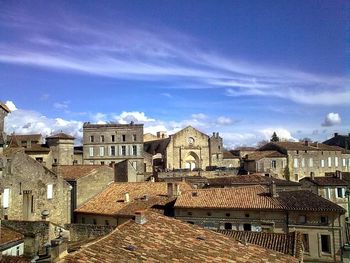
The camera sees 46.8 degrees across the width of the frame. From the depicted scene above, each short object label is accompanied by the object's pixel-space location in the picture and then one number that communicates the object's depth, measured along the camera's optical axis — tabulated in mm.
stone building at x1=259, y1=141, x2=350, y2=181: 64125
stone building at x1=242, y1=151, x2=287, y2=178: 59969
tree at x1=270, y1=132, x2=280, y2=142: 104850
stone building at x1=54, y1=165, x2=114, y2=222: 34031
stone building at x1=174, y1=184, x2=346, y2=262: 27312
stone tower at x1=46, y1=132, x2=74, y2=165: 54094
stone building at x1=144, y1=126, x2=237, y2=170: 69906
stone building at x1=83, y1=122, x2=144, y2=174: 63594
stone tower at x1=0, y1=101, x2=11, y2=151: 17906
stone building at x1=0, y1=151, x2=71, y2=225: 24844
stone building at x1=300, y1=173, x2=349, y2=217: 44406
